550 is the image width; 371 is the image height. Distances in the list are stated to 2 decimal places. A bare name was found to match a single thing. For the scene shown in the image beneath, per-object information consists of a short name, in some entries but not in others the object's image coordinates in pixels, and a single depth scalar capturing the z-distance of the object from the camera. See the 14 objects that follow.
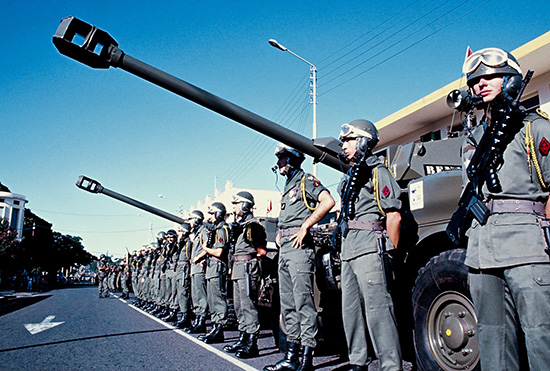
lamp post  16.05
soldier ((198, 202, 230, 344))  6.34
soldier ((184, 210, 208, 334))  7.23
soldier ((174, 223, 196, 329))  8.05
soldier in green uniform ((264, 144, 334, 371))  4.22
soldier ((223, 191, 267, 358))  5.37
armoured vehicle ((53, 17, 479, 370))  3.07
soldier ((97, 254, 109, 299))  22.64
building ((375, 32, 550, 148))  9.37
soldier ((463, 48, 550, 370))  2.04
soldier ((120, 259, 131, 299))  19.97
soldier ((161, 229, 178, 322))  8.98
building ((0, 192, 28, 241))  50.31
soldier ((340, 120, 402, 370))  3.16
